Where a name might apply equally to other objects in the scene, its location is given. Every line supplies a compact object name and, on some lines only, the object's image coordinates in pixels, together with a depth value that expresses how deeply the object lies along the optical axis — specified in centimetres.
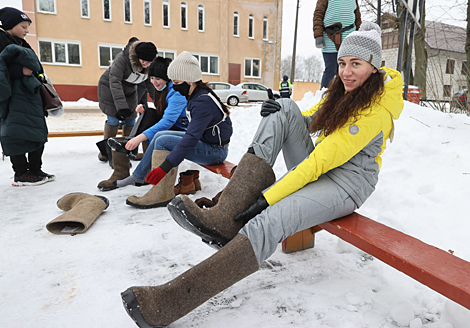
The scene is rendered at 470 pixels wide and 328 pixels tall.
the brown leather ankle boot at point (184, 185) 317
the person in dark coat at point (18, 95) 317
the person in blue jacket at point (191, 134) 261
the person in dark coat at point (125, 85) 384
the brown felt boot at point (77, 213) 232
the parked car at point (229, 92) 1722
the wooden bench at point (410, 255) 116
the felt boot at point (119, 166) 340
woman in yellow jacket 136
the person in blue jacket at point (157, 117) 302
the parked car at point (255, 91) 1791
